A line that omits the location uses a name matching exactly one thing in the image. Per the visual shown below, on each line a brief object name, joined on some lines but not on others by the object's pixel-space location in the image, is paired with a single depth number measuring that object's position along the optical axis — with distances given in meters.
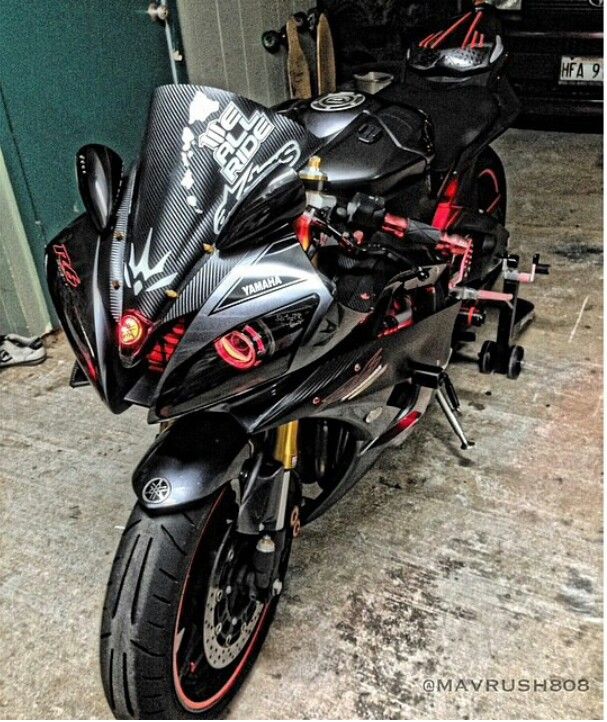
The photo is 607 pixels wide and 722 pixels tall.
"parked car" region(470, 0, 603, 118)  4.11
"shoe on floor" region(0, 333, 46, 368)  2.86
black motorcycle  1.25
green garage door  2.70
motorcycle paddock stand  2.53
